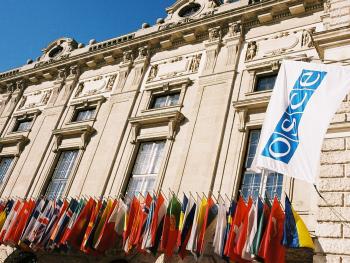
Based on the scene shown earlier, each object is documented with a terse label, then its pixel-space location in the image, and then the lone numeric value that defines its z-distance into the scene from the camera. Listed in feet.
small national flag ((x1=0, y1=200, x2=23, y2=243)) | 46.69
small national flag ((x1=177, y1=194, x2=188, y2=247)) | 33.96
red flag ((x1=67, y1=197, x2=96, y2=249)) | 40.47
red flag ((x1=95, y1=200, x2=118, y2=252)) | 38.70
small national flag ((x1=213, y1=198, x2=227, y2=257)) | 31.68
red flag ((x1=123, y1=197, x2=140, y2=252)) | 36.78
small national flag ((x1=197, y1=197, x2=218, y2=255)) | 32.89
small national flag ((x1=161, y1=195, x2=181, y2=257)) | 34.78
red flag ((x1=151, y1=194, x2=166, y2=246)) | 35.58
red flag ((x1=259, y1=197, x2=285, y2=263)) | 28.63
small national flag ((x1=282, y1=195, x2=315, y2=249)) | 27.45
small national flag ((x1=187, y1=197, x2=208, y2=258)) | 32.63
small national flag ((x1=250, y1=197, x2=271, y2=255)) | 29.12
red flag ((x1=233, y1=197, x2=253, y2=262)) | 30.09
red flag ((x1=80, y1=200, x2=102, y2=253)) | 38.98
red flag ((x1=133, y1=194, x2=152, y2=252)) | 36.47
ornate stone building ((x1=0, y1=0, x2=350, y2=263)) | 34.37
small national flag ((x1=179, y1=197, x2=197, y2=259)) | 34.09
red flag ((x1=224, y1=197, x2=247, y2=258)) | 30.73
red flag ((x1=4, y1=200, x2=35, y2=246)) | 45.47
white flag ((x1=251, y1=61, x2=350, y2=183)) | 24.59
